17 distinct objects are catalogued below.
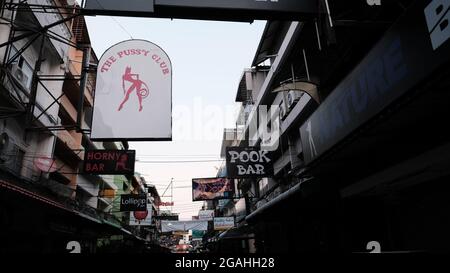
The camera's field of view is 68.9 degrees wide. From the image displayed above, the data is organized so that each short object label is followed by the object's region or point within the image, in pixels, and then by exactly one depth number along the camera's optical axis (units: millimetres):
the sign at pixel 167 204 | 48625
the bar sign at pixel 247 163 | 16891
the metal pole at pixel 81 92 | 11214
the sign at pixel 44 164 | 13664
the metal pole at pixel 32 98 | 10391
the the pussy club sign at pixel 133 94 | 7484
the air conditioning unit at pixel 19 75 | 12612
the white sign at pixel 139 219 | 30359
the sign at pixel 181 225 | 32719
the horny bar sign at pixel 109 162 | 15125
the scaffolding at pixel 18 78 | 9805
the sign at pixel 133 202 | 23438
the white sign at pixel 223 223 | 29031
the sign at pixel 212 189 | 25156
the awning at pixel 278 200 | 8702
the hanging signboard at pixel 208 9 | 5809
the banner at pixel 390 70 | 3753
